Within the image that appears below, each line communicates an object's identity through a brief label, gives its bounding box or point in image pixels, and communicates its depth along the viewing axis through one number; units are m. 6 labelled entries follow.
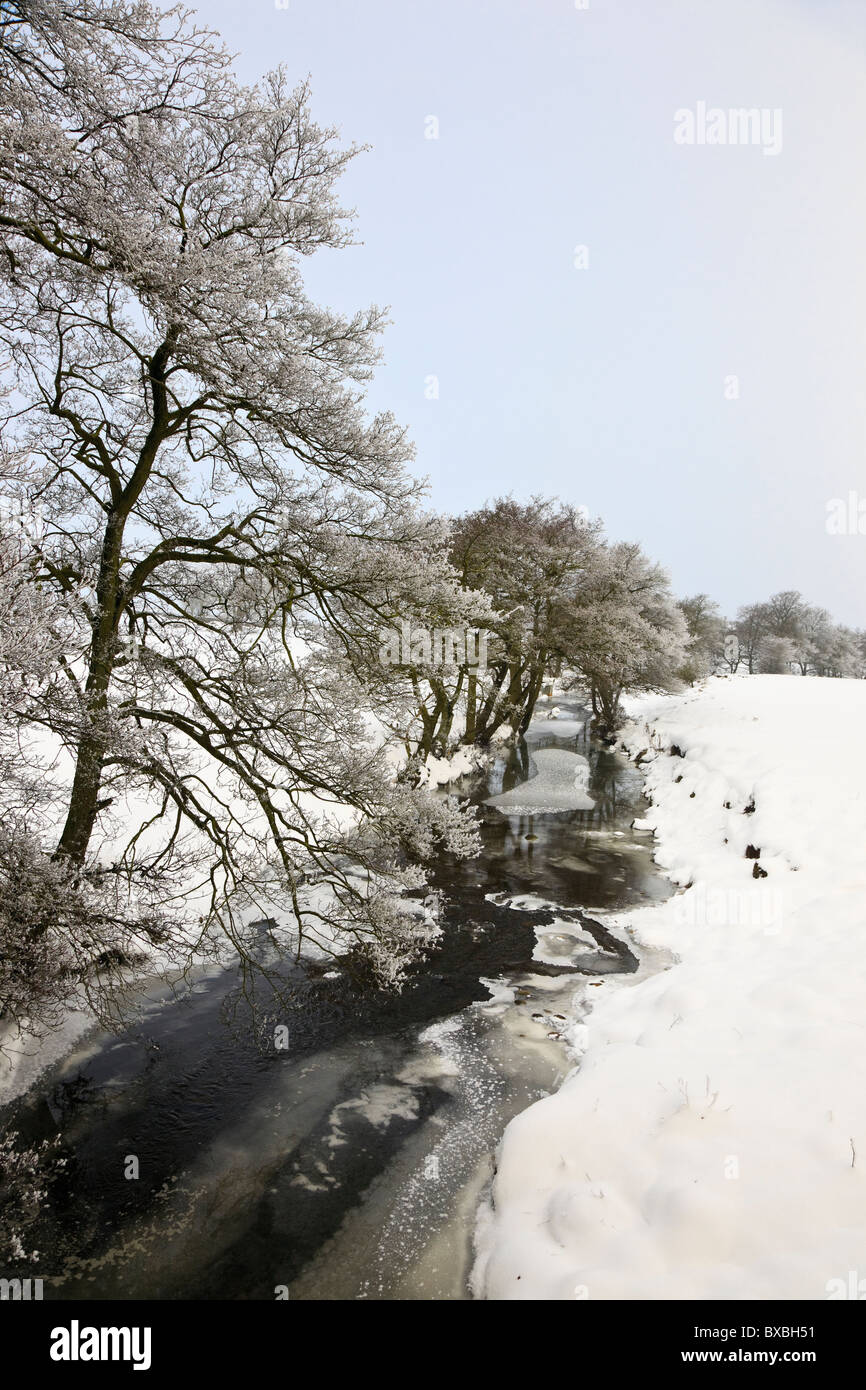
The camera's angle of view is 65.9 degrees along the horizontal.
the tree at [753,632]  66.19
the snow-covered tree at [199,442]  5.54
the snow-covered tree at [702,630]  41.19
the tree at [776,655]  60.44
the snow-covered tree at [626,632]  22.94
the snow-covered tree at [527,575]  21.97
